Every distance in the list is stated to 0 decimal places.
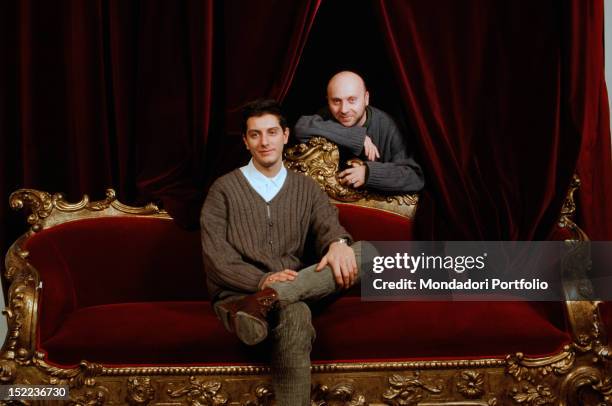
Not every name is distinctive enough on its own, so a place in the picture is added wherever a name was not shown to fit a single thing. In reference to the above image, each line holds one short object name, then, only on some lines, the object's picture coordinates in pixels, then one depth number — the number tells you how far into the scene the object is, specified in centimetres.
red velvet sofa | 209
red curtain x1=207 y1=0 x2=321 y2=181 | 272
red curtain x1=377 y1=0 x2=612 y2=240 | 270
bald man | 273
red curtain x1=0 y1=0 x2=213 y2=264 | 272
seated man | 196
